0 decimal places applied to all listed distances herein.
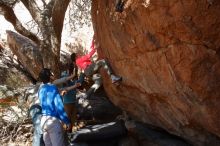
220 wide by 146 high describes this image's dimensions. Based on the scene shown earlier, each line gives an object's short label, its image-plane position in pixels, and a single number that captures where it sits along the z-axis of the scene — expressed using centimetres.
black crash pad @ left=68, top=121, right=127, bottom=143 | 402
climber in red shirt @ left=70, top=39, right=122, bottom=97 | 402
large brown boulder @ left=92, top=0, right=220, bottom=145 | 276
